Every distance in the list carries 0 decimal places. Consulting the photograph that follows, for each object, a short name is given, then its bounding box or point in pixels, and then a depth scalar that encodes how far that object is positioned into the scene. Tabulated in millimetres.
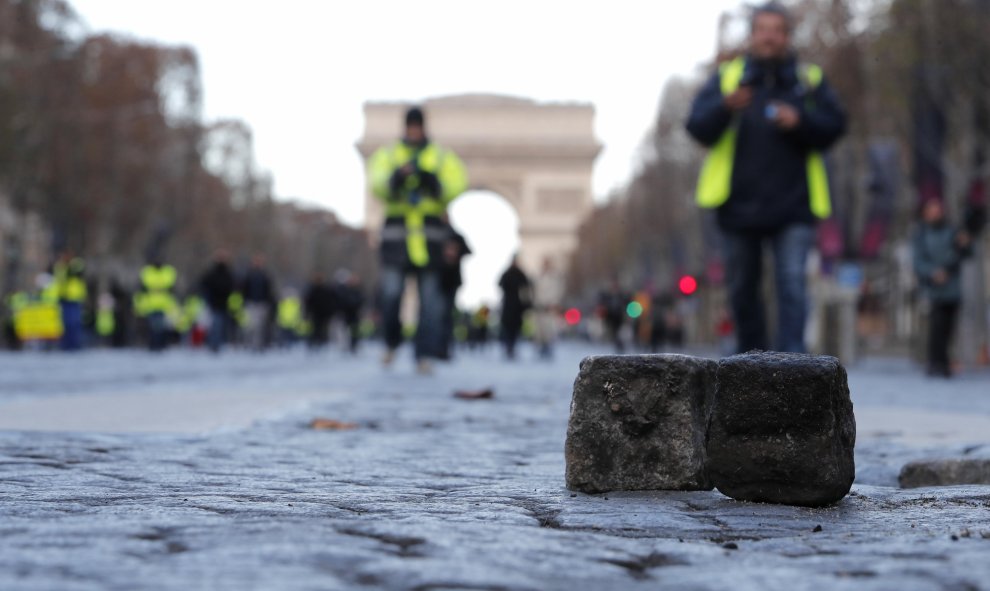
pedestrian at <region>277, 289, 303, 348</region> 41159
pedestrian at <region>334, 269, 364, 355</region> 31094
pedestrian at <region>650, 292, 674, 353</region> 36281
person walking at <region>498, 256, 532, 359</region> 23766
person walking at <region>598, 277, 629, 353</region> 31531
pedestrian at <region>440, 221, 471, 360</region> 15998
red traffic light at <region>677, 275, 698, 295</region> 37281
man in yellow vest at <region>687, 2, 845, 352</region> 8125
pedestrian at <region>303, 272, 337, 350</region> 32344
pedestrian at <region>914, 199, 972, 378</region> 14883
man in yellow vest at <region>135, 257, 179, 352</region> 27734
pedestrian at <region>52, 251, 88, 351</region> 26703
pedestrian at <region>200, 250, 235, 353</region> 27750
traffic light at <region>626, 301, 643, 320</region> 38131
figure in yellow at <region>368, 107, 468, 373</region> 12328
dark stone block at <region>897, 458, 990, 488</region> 4308
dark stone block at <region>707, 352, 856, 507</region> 3502
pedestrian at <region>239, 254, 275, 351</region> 31250
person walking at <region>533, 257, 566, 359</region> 26016
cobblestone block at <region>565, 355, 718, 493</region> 3664
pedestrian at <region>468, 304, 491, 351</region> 40344
